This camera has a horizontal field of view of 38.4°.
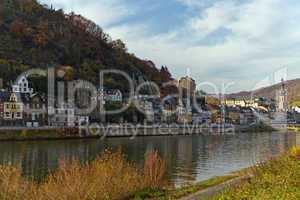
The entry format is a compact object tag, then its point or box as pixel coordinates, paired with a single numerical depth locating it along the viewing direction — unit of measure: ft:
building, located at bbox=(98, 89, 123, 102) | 279.45
